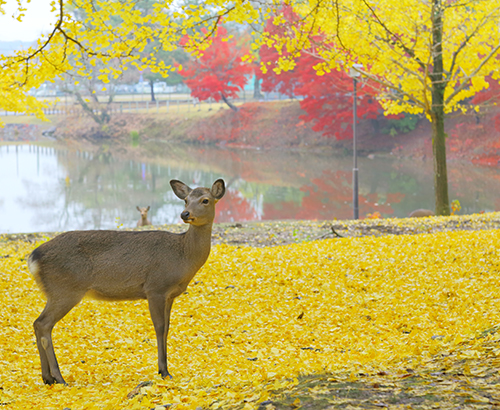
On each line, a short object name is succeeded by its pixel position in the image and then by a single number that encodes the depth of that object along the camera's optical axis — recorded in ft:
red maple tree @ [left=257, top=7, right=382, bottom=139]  116.97
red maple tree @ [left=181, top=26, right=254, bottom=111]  152.25
